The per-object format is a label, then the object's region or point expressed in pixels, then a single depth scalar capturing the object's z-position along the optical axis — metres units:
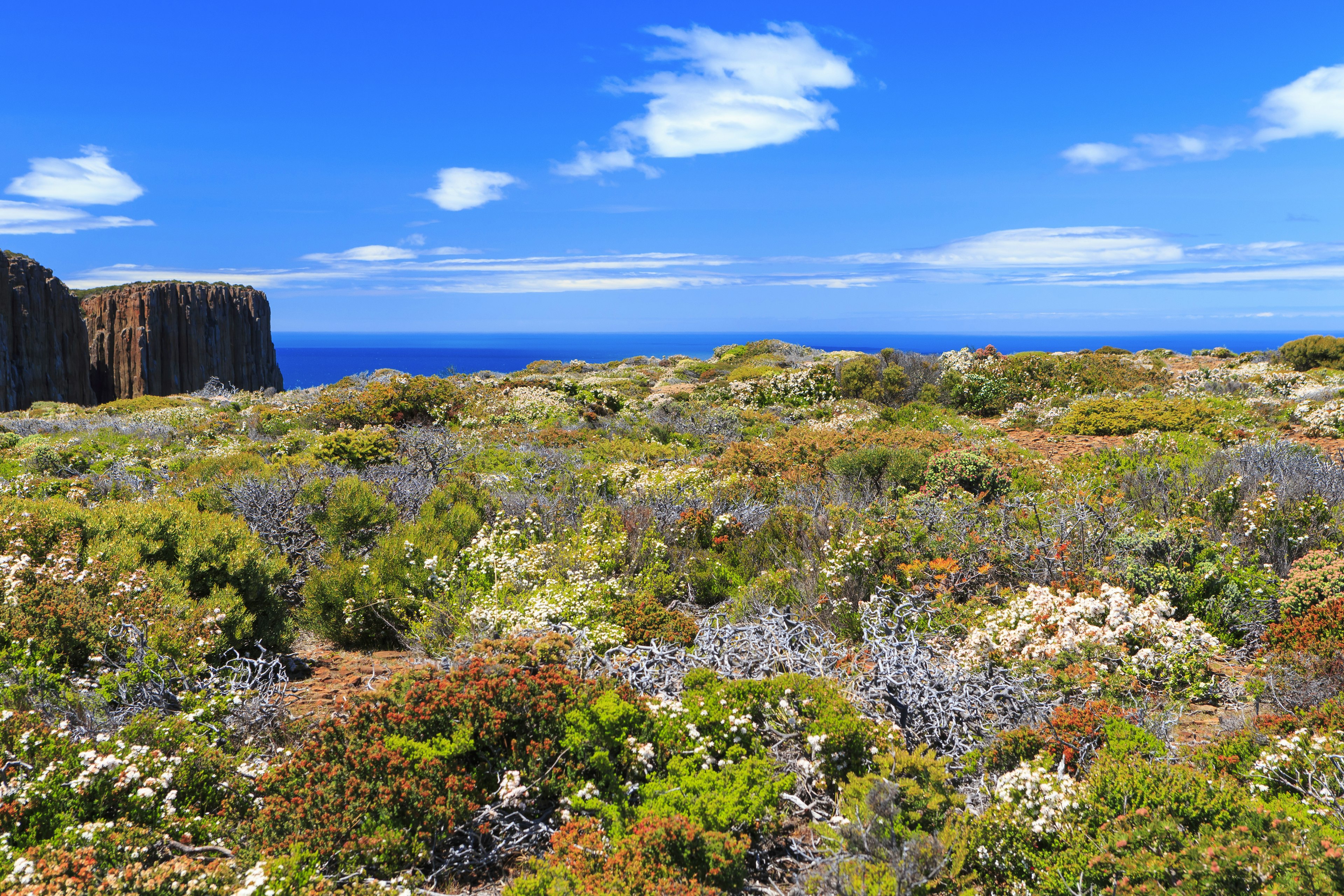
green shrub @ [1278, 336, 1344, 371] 25.58
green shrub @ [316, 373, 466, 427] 16.73
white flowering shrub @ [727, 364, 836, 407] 20.64
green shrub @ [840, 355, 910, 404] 20.14
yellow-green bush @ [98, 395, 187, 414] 21.66
